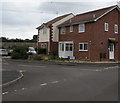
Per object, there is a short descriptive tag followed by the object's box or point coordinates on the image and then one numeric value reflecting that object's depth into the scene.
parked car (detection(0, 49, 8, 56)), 22.21
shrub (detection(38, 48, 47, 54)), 19.57
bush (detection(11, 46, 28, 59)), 17.31
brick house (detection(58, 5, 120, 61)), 15.09
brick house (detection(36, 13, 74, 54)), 19.35
